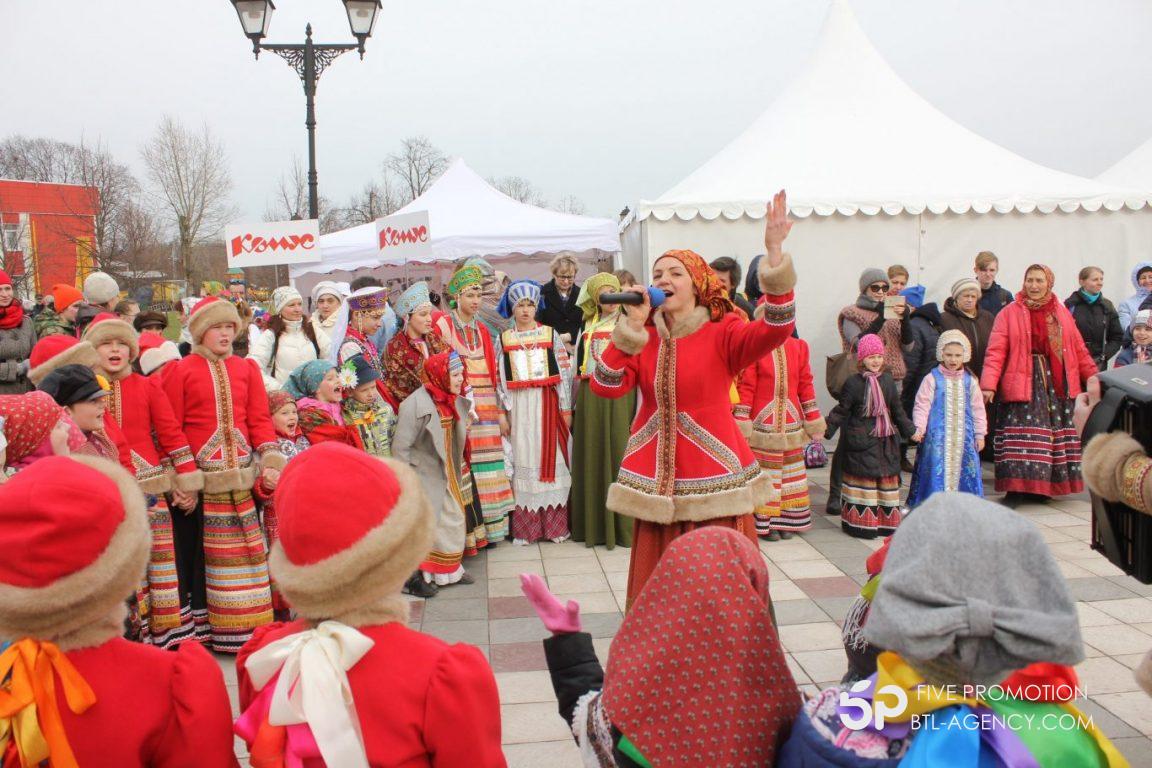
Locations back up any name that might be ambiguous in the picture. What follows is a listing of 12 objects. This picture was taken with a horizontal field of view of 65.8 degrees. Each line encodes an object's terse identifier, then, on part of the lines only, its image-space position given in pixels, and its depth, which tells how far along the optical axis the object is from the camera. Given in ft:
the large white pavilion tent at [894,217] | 31.19
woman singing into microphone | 12.03
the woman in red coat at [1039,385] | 23.53
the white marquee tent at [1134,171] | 50.00
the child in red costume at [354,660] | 5.42
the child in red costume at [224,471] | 15.07
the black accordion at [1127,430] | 7.14
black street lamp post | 30.01
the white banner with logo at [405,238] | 31.30
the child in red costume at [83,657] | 5.59
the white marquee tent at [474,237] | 39.81
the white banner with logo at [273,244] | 30.50
